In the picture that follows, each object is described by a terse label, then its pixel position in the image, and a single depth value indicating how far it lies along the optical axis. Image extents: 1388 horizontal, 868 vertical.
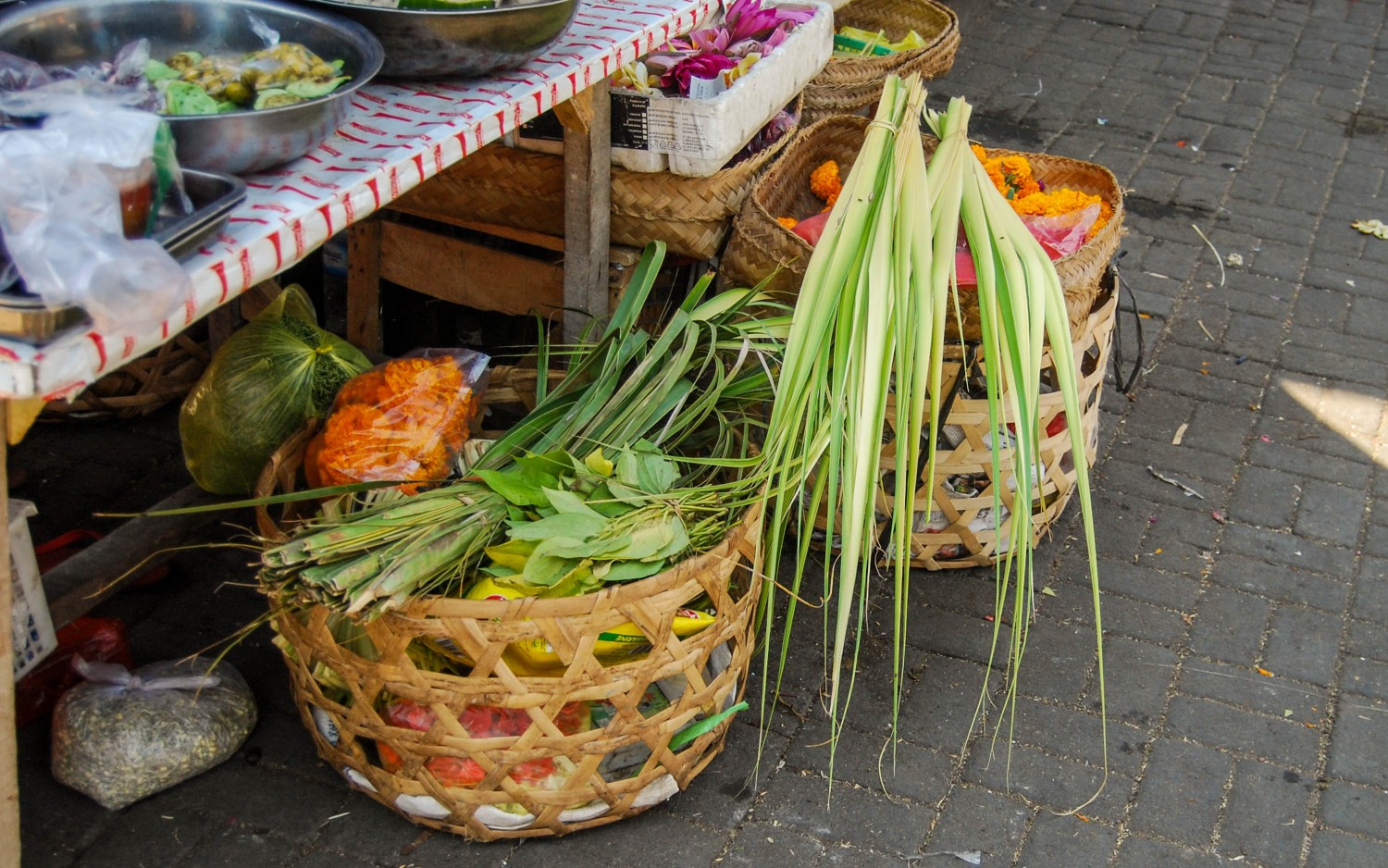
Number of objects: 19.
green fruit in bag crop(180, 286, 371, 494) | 2.32
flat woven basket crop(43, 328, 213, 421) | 3.01
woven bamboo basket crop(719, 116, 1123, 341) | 2.42
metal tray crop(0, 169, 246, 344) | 1.22
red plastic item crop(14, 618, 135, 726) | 2.20
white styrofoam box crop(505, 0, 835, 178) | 2.51
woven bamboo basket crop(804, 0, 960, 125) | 3.32
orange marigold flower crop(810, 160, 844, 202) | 2.93
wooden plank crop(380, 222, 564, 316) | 2.85
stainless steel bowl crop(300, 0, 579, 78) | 1.87
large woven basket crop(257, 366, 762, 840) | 1.79
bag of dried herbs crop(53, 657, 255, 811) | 2.05
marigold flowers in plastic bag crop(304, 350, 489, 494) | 2.14
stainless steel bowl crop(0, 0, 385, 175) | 1.52
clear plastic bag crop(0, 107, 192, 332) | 1.21
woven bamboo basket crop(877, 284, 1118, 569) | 2.51
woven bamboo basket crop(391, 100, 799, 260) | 2.66
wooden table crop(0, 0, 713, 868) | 1.31
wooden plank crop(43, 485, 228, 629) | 2.09
